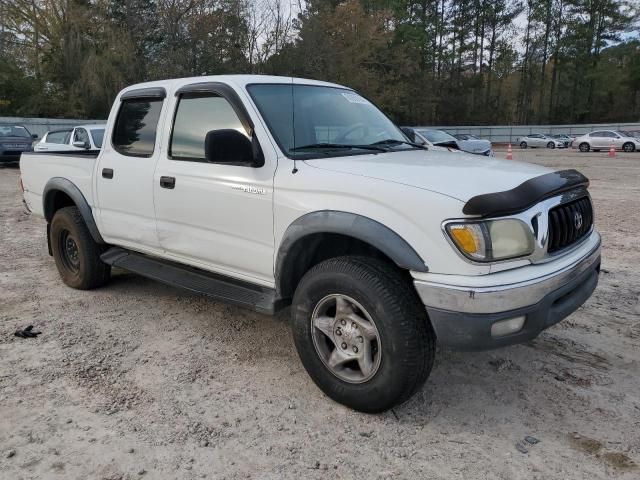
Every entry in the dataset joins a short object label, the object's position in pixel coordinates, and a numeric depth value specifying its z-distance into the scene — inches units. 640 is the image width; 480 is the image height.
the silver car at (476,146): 642.8
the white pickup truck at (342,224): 104.7
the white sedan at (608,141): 1258.0
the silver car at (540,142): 1568.7
